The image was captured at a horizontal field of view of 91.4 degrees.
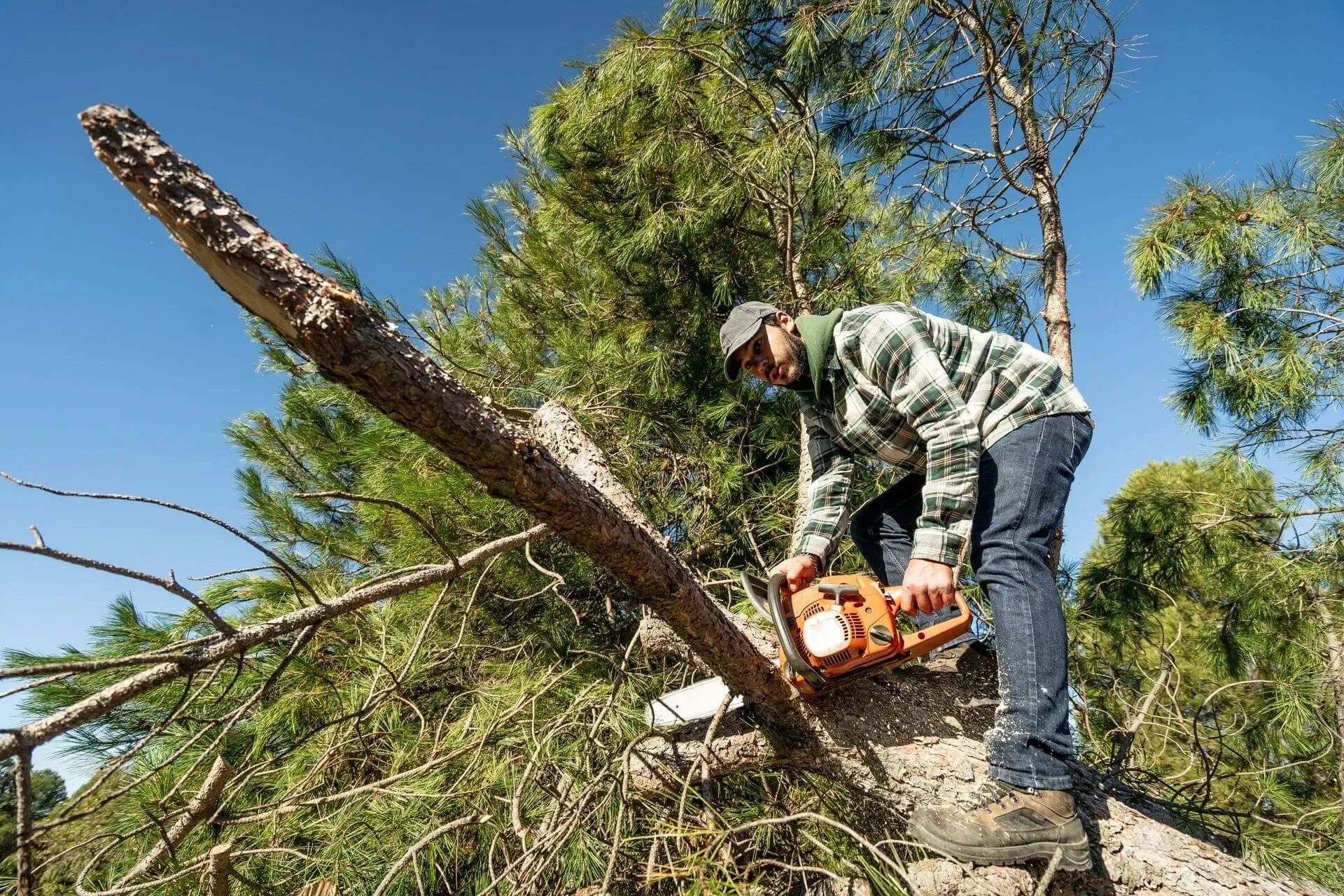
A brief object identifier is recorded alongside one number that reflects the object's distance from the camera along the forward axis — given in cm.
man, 118
